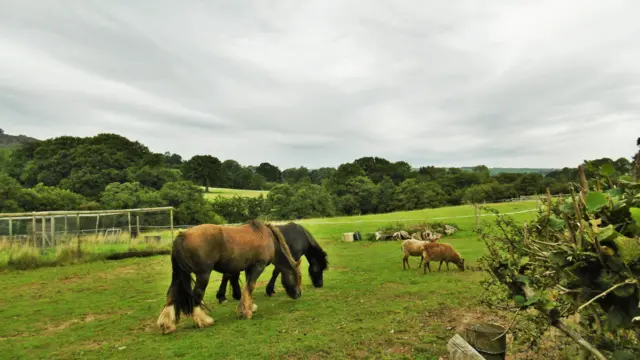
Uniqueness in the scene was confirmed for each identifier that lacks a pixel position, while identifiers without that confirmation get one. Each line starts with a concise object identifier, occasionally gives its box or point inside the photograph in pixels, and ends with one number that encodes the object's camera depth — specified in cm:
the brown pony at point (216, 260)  664
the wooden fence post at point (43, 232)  1573
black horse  895
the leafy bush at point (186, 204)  4350
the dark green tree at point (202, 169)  8438
